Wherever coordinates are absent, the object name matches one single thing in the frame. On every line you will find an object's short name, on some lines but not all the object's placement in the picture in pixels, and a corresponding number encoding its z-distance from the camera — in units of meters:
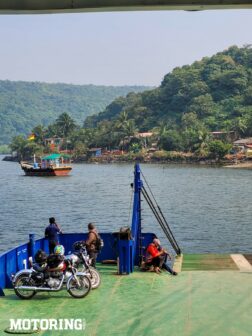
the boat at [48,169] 139.25
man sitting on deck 17.03
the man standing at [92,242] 16.27
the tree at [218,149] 168.38
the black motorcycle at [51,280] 13.86
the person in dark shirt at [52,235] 17.27
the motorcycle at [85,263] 14.12
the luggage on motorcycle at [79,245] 15.96
